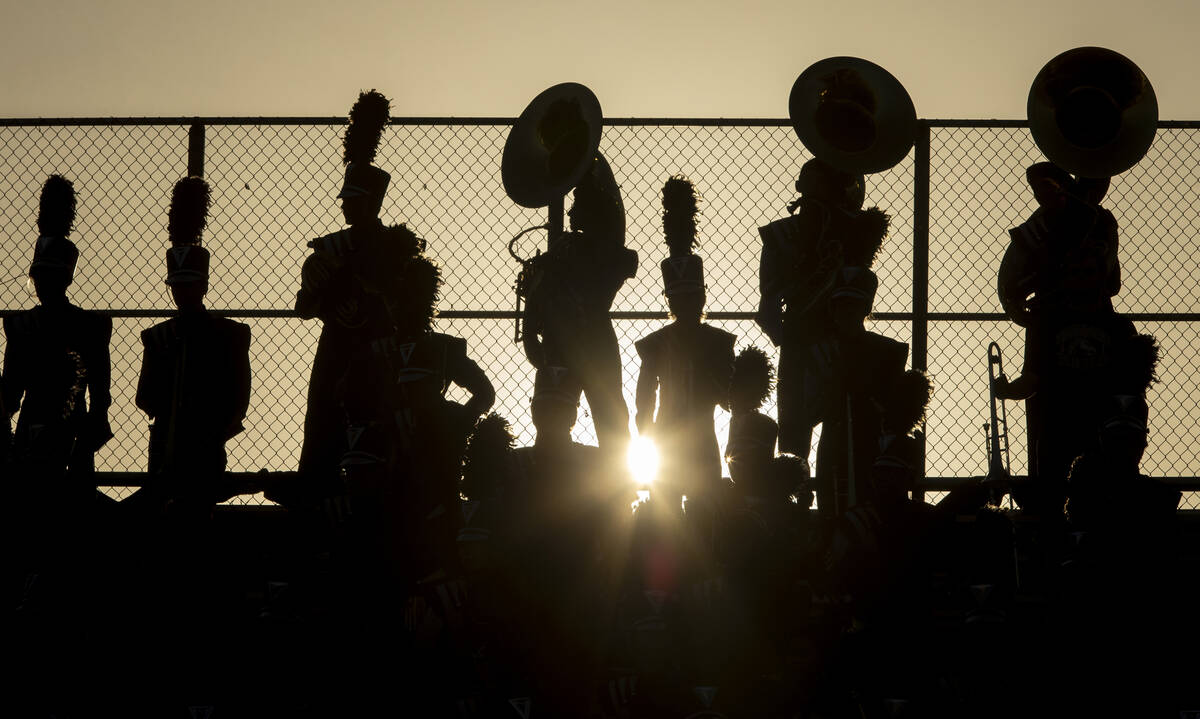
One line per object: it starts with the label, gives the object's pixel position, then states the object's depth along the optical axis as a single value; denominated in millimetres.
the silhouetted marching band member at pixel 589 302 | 17750
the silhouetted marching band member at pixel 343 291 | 17469
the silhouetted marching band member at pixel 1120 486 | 15445
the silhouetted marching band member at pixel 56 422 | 16281
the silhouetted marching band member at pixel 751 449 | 15812
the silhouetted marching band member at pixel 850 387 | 16141
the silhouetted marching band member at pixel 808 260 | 17172
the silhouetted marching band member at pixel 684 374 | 16844
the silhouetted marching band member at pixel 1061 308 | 17000
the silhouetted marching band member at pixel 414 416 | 15641
